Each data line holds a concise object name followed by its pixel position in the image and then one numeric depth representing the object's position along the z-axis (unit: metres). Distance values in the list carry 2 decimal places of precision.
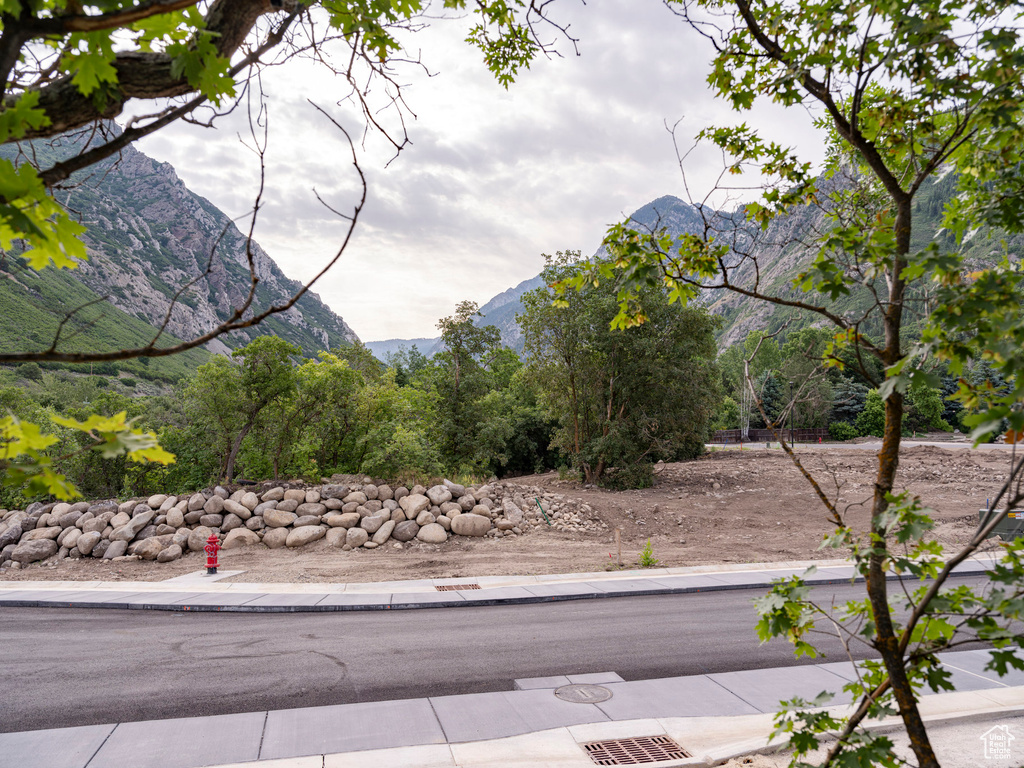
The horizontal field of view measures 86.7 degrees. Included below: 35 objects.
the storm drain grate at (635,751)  4.89
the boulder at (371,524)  15.83
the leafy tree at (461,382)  26.91
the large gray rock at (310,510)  16.02
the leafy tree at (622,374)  22.52
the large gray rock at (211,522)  15.55
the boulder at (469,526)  16.23
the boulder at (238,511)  15.77
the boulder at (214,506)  15.82
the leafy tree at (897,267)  2.23
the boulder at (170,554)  14.41
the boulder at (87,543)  14.94
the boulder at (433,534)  15.66
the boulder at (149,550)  14.50
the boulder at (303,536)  15.20
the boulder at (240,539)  15.10
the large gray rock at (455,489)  17.52
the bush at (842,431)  54.91
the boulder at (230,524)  15.50
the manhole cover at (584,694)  6.23
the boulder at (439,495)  17.00
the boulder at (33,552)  14.70
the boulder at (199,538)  15.01
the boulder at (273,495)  16.42
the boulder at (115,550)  14.73
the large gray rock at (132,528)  15.14
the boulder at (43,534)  15.34
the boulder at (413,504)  16.31
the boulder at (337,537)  15.28
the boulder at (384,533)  15.53
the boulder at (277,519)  15.62
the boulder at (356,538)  15.33
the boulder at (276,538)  15.30
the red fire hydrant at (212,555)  13.14
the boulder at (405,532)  15.66
